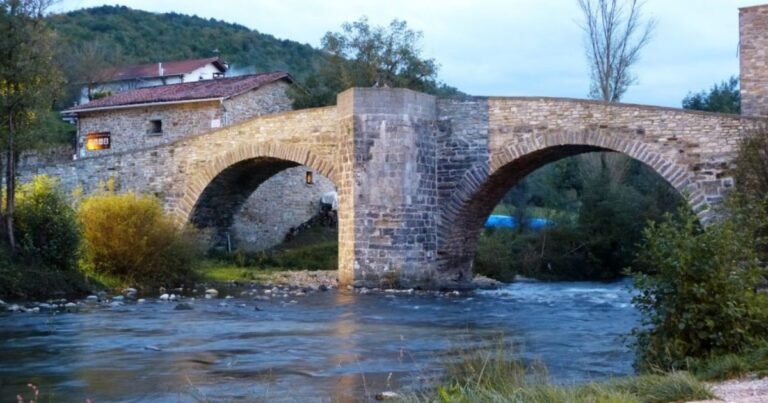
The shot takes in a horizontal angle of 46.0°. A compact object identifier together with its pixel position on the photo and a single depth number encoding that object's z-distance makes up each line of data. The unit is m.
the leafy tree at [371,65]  30.19
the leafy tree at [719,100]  30.97
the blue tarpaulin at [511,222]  28.02
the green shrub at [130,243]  16.41
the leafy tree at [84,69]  40.94
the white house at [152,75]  41.25
